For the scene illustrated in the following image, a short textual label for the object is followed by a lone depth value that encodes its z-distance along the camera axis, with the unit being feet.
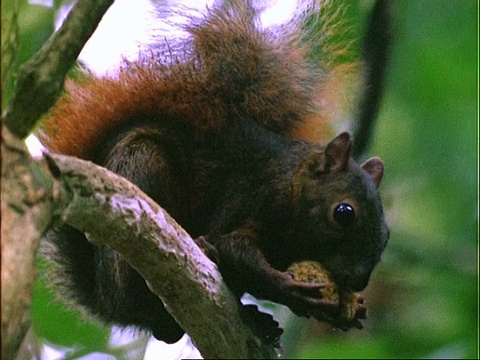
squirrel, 10.48
